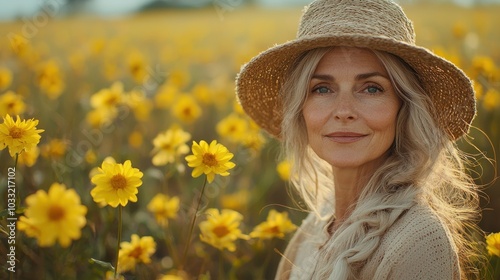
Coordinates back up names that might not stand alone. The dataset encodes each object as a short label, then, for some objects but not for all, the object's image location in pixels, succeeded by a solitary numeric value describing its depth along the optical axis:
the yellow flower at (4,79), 3.30
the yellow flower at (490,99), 3.33
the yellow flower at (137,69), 3.93
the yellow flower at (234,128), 3.24
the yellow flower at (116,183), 1.53
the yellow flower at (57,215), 1.18
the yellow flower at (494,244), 1.86
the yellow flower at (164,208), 2.46
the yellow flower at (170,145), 2.39
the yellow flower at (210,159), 1.74
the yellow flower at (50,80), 3.78
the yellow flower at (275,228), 2.21
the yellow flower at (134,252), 1.92
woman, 1.61
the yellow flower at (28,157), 2.26
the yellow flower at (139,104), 3.26
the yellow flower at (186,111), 3.75
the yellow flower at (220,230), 2.09
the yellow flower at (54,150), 2.77
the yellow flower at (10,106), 2.42
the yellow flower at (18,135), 1.61
